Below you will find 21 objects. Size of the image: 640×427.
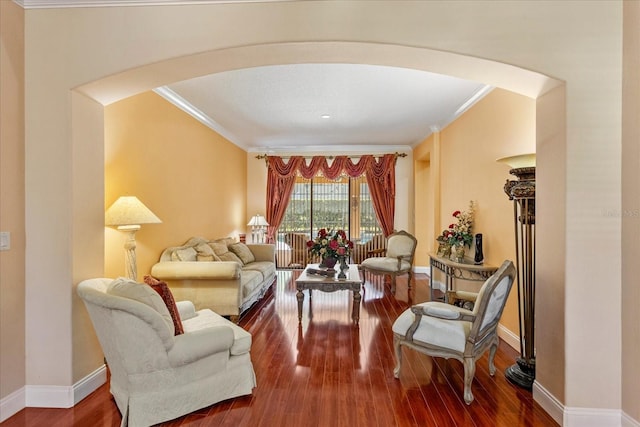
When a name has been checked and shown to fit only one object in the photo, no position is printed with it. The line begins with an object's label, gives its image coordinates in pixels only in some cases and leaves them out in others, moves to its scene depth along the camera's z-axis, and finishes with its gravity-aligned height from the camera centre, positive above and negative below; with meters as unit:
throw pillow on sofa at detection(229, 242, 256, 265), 5.42 -0.68
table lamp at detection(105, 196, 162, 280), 2.91 -0.06
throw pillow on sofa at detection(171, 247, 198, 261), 4.05 -0.55
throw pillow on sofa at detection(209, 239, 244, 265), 4.86 -0.61
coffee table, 3.87 -0.90
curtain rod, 7.27 +1.27
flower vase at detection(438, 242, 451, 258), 4.46 -0.54
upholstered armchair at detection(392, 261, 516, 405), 2.33 -0.90
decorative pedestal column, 2.51 -0.35
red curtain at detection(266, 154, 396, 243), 7.28 +0.80
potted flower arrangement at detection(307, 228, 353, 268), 4.23 -0.47
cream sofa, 3.75 -0.83
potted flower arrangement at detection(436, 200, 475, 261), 4.22 -0.31
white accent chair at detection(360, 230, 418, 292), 5.39 -0.84
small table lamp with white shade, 7.37 -0.47
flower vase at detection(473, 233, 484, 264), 3.87 -0.49
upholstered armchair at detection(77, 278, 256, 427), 1.98 -0.93
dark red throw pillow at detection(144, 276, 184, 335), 2.31 -0.65
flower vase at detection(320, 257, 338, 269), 4.27 -0.67
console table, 3.55 -0.66
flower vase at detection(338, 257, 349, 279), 4.30 -0.73
